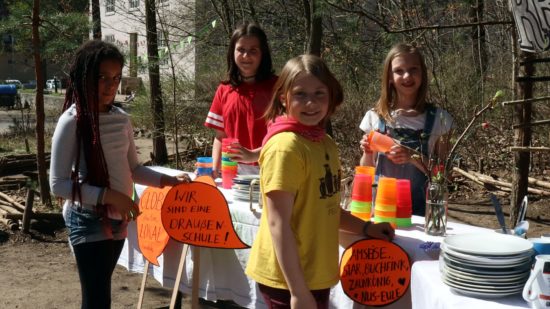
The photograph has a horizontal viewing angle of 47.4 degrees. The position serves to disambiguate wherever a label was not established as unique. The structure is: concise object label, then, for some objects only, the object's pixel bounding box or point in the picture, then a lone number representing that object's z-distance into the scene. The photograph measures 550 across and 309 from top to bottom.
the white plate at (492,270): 1.86
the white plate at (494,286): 1.87
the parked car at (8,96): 24.41
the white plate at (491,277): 1.86
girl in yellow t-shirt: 2.00
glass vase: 2.53
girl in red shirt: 3.52
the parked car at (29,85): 44.39
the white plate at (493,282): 1.87
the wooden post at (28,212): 6.10
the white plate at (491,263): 1.85
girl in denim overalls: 3.01
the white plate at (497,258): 1.85
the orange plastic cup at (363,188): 2.72
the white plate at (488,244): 1.88
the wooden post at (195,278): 3.19
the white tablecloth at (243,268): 2.07
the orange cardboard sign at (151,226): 3.59
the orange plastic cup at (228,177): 3.54
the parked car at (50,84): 38.28
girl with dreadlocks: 2.49
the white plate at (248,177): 3.29
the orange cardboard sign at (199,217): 3.05
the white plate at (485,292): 1.87
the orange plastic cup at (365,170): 2.81
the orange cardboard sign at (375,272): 2.40
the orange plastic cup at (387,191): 2.62
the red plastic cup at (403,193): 2.66
